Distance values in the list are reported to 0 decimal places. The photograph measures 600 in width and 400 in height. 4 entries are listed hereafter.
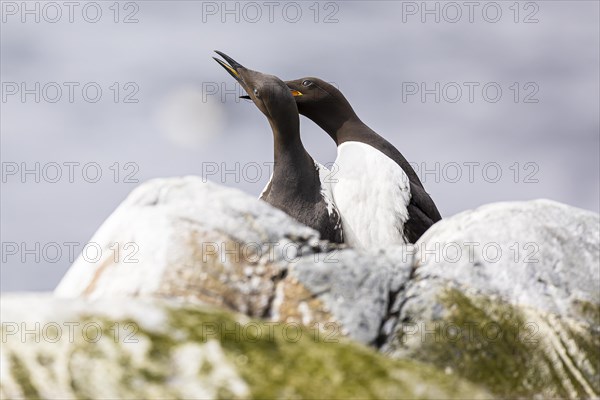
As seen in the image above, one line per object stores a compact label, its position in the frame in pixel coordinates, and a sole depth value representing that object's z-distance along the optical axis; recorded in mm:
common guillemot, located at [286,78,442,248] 21797
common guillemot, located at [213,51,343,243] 20656
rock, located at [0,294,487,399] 10148
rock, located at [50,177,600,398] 13000
